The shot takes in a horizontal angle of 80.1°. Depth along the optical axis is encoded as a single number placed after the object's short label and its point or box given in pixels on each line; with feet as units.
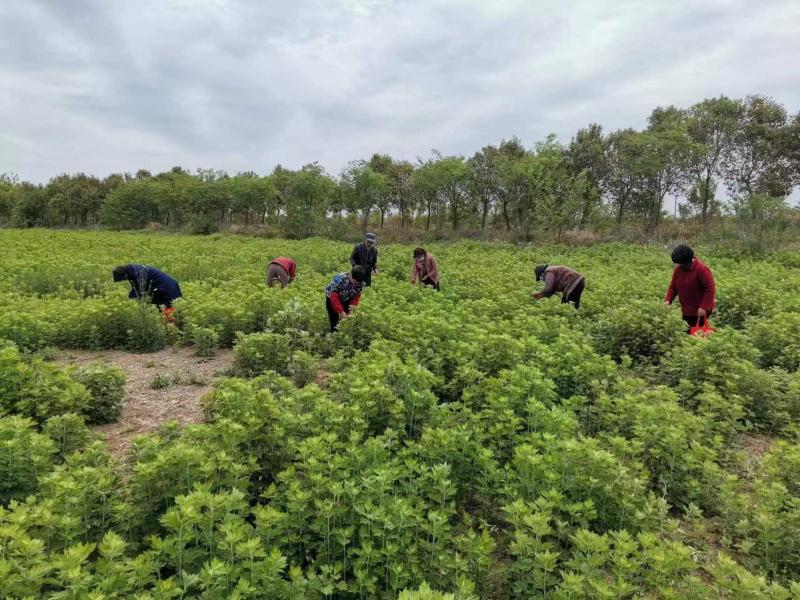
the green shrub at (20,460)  10.54
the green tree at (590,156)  114.32
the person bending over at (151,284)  27.71
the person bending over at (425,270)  36.55
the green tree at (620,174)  107.86
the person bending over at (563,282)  29.96
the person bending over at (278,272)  34.22
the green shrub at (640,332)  23.67
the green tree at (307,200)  135.64
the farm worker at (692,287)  23.50
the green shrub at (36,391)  14.97
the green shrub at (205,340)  24.66
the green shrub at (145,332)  25.89
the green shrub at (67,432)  12.95
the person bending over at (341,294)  25.75
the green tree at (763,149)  98.17
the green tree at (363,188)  136.15
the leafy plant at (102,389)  16.81
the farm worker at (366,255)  36.42
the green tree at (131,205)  178.61
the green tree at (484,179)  118.93
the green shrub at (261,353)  21.57
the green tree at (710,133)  99.30
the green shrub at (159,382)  20.74
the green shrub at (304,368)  20.45
